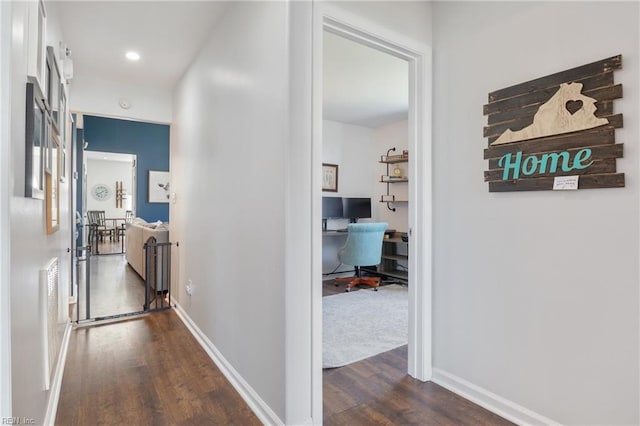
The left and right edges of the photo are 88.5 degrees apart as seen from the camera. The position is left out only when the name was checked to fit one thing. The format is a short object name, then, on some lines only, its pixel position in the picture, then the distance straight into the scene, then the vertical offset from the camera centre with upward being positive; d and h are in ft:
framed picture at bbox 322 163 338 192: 17.25 +1.85
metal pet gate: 10.73 -2.60
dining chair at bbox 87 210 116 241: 27.08 -1.37
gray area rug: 8.26 -3.46
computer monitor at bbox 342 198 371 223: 17.33 +0.21
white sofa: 12.88 -1.15
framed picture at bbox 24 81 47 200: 3.53 +0.78
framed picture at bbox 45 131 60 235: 5.36 +0.37
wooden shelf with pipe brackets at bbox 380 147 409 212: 17.11 +2.01
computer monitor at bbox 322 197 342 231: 16.71 +0.21
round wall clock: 34.76 +2.08
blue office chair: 14.03 -1.47
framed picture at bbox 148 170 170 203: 22.48 +1.75
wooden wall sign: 4.53 +1.26
